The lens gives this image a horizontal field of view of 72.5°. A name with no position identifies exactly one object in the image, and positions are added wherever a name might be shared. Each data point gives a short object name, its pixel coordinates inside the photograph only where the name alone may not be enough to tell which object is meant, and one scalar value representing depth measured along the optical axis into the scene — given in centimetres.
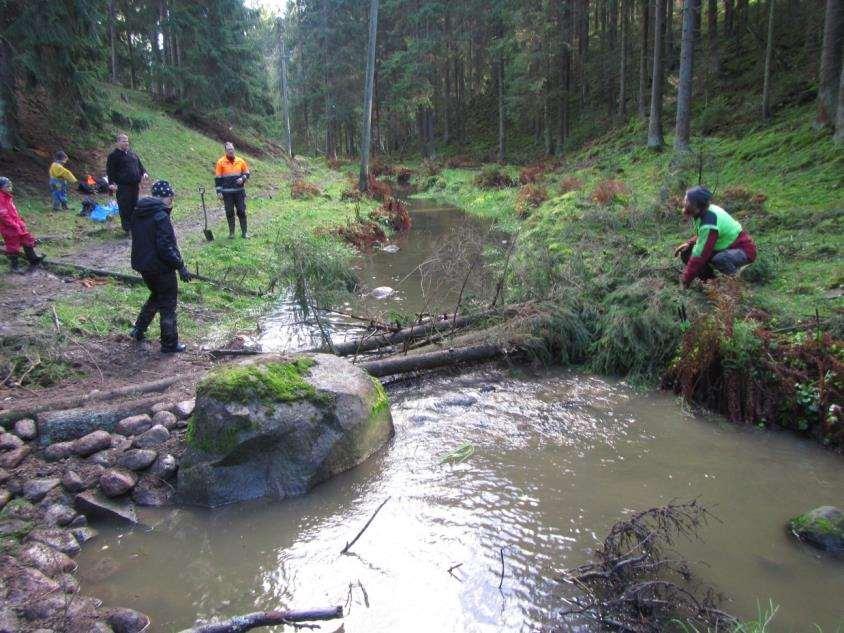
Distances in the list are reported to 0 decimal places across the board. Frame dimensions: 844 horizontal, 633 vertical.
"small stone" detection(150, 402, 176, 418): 552
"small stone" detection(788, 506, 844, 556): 401
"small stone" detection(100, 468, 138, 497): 472
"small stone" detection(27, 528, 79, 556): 414
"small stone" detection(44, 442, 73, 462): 495
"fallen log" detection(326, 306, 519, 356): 746
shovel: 1256
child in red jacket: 879
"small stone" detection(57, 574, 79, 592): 377
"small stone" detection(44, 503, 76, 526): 438
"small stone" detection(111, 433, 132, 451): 510
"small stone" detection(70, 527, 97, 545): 432
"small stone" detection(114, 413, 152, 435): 527
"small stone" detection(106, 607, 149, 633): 347
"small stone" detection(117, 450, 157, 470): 496
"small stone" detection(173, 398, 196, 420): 546
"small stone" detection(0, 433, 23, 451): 491
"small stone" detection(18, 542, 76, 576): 386
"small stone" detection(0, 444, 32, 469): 476
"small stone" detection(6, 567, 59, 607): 350
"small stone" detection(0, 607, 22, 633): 325
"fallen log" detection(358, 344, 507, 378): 696
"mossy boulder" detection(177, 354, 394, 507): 488
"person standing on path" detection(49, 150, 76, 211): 1350
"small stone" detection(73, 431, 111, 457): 501
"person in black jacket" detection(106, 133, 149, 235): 1046
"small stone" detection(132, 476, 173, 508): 479
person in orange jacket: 1209
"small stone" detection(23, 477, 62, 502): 454
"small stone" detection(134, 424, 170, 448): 517
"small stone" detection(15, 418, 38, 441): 505
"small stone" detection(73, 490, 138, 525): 454
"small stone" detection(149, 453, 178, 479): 496
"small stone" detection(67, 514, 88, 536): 444
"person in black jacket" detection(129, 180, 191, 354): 678
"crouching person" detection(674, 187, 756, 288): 676
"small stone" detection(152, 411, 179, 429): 536
